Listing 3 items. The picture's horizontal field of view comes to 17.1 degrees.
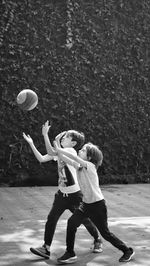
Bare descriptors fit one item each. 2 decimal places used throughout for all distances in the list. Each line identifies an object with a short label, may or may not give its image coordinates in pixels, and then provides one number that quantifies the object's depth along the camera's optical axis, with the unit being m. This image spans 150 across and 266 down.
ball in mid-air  6.42
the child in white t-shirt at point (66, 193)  5.11
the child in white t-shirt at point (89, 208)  4.89
